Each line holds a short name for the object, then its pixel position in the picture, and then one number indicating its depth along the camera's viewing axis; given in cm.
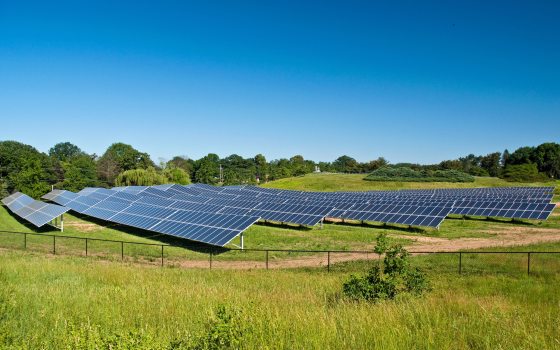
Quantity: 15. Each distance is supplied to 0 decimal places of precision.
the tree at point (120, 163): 10931
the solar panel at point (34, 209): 3388
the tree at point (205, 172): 11825
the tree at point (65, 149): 17506
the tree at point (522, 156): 13412
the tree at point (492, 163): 15000
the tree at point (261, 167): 15500
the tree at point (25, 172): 6425
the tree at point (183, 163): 13700
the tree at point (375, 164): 16100
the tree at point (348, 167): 17688
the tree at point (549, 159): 13012
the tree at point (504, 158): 15361
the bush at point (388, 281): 1077
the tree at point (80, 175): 8281
